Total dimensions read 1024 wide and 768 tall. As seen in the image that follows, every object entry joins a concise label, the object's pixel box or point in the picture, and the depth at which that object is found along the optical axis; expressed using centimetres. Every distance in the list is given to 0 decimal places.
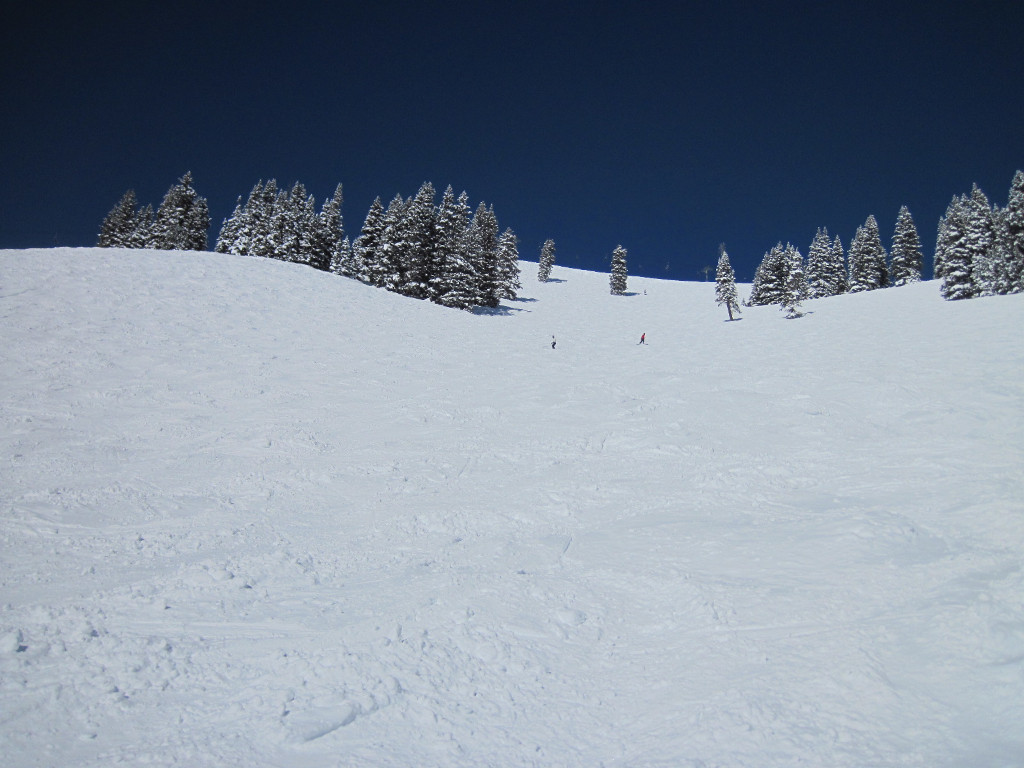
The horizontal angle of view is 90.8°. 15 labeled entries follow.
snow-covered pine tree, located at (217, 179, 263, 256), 5725
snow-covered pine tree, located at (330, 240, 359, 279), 5643
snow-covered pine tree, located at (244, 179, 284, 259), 5322
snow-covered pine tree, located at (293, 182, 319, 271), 5294
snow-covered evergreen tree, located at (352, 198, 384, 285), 5125
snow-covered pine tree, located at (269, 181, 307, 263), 5228
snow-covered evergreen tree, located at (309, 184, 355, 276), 5425
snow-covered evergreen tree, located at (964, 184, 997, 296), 4038
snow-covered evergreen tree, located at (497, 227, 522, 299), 5891
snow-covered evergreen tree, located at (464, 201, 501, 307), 4841
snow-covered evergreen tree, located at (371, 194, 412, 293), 4528
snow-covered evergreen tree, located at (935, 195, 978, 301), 4175
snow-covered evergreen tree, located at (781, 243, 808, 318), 4791
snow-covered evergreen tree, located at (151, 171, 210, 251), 5847
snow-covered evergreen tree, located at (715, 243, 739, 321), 5470
